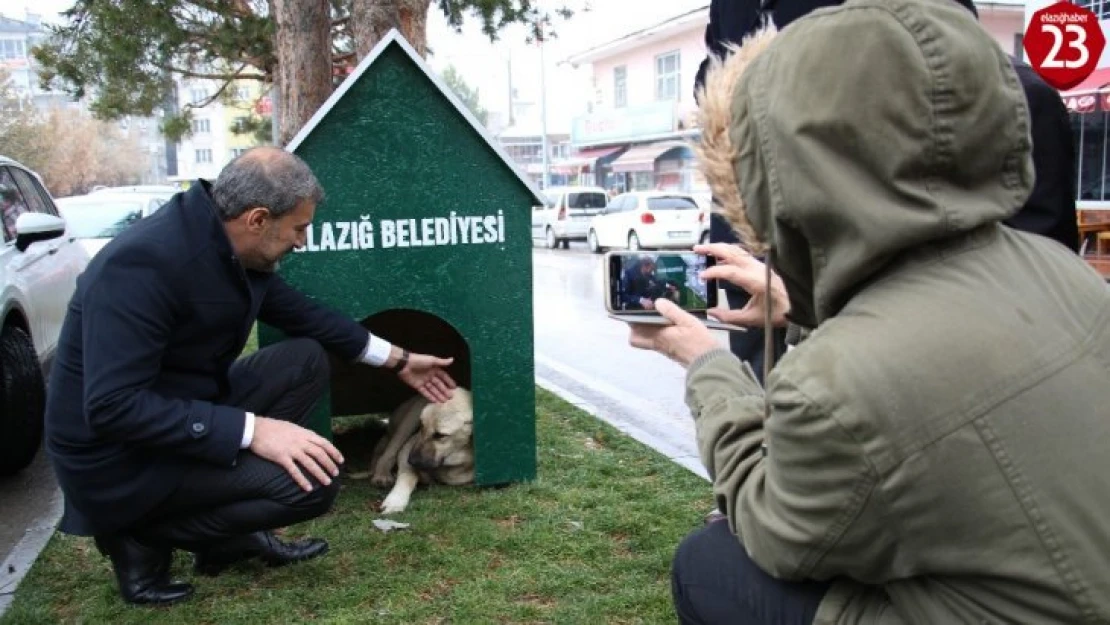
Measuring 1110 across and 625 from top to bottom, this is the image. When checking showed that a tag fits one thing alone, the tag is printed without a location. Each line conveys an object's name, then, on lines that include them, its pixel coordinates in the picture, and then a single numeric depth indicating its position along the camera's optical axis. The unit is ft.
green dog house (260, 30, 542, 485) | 12.33
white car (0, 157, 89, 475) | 15.39
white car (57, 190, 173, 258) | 37.22
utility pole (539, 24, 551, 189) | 137.28
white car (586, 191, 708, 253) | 67.82
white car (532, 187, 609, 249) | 83.51
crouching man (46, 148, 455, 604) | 8.86
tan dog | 13.25
